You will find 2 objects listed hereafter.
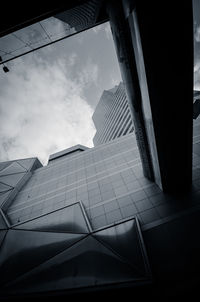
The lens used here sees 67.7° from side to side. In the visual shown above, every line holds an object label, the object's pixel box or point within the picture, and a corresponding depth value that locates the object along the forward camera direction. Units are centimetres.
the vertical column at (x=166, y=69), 461
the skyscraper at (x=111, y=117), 6016
